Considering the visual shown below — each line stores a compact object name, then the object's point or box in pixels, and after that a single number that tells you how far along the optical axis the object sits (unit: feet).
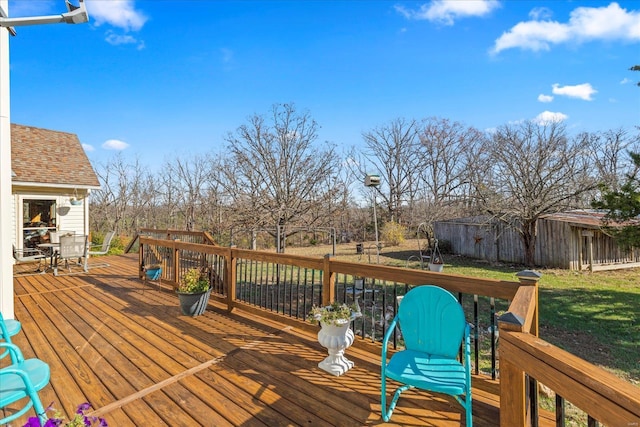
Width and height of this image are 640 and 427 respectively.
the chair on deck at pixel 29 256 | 25.62
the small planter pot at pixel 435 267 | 28.46
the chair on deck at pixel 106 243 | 26.35
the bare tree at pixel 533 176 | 38.19
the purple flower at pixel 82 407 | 4.17
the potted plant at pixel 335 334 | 9.16
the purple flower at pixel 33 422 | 3.49
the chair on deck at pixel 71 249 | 23.58
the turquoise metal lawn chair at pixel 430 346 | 6.34
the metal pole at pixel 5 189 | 13.08
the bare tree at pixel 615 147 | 57.98
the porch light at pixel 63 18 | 8.22
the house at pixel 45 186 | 28.14
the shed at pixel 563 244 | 40.04
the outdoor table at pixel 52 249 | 24.16
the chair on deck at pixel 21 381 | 5.58
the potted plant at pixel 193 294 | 14.29
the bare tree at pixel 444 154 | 71.15
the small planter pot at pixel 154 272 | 19.42
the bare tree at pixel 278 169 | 31.32
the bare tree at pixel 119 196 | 57.47
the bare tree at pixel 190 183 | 54.70
